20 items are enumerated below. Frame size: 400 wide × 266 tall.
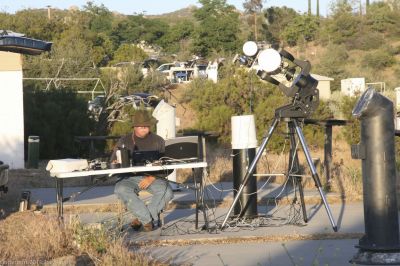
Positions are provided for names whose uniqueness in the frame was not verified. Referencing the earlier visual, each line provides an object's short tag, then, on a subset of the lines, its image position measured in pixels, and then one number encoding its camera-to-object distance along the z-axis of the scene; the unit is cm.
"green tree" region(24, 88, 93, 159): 2528
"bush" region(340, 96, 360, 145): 2425
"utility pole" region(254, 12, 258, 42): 7151
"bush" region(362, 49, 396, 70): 6009
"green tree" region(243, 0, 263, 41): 8150
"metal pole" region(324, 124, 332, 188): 1385
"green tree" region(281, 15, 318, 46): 7175
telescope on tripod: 971
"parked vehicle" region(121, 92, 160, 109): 2955
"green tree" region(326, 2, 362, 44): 7069
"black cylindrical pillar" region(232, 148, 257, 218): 1055
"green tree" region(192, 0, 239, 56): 6569
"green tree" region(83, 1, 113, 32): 7775
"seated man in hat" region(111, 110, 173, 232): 1011
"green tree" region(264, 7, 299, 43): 7531
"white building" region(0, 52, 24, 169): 2052
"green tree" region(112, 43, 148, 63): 5916
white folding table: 972
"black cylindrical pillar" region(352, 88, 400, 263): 712
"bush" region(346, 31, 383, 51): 6888
